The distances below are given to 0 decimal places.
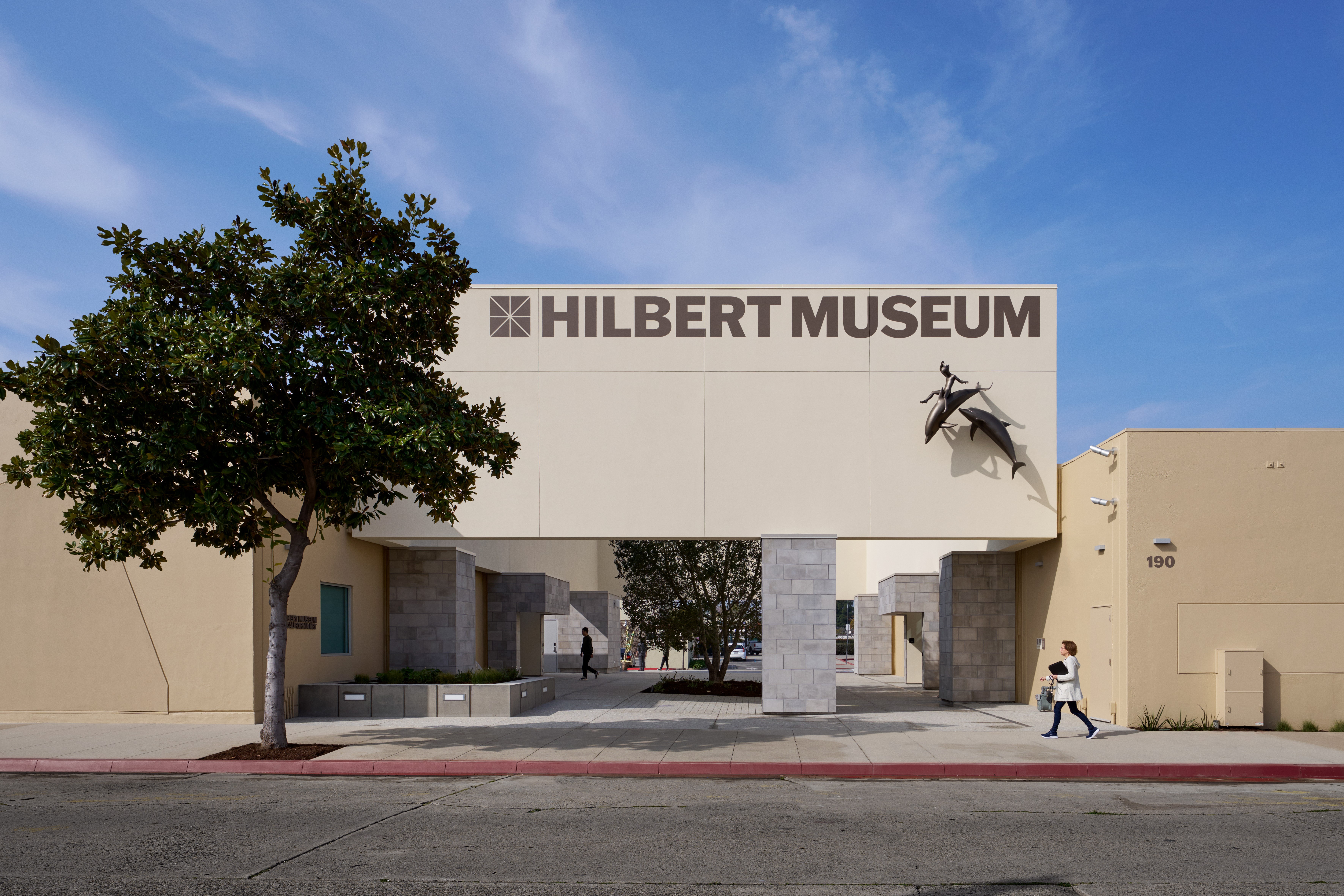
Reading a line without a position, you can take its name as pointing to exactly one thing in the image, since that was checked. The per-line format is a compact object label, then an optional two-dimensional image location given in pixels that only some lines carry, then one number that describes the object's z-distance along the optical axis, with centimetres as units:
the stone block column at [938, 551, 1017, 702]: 2392
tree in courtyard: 2817
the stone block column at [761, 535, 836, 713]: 2033
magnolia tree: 1348
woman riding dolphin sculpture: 2002
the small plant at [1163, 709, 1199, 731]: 1784
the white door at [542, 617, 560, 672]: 4441
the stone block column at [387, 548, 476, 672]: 2452
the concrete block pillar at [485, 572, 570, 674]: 3198
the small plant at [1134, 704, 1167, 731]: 1786
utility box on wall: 1742
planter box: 2002
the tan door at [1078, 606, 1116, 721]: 1912
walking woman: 1606
